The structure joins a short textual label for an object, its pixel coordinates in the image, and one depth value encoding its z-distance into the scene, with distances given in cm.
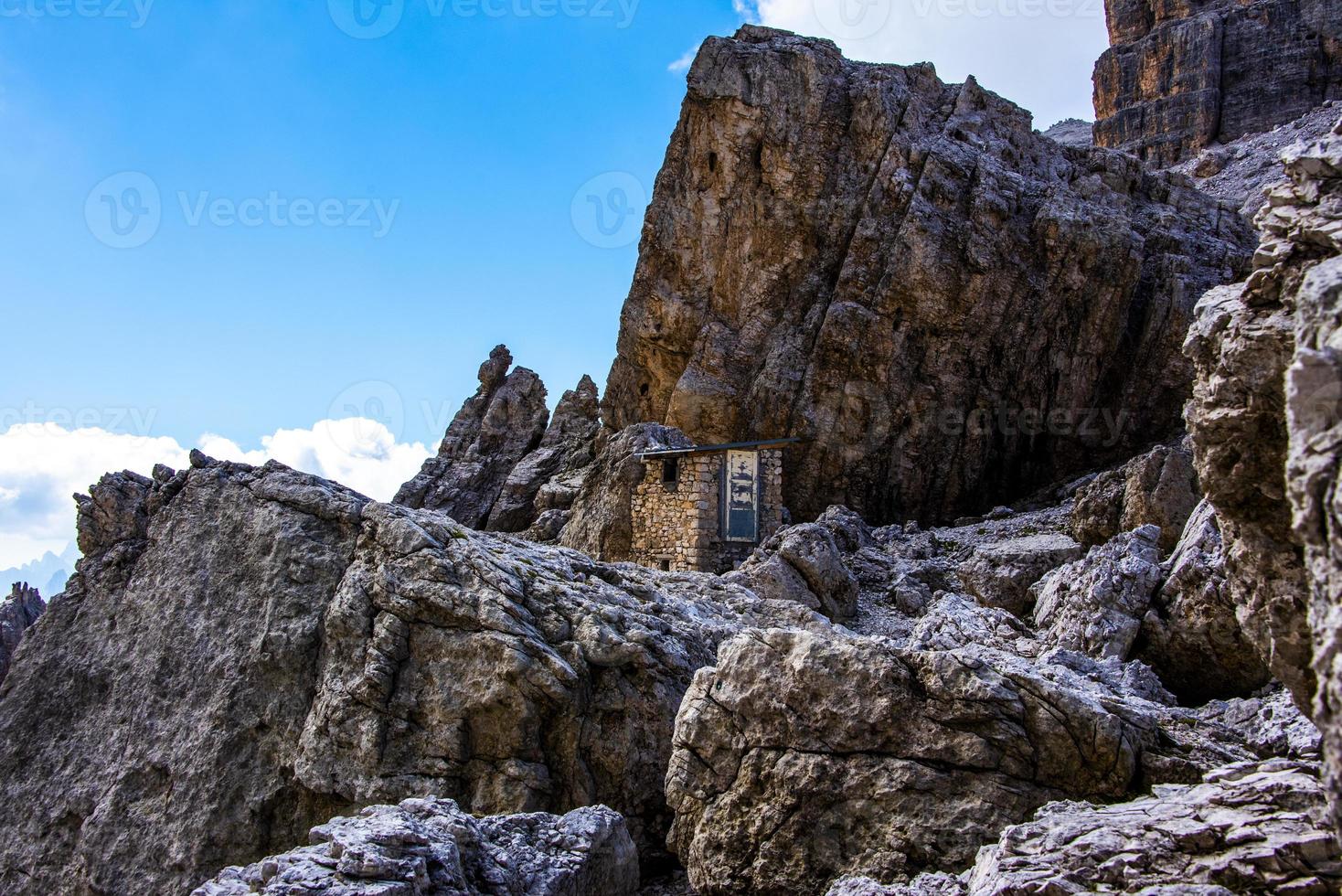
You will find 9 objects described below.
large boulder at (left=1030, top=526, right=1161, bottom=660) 1353
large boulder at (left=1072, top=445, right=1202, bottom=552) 2130
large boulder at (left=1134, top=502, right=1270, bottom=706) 1212
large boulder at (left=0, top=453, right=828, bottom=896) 1147
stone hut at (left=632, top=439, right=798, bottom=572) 2922
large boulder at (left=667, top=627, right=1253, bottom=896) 834
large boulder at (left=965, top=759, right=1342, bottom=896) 579
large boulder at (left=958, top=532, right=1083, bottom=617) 2258
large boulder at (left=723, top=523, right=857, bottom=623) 2275
